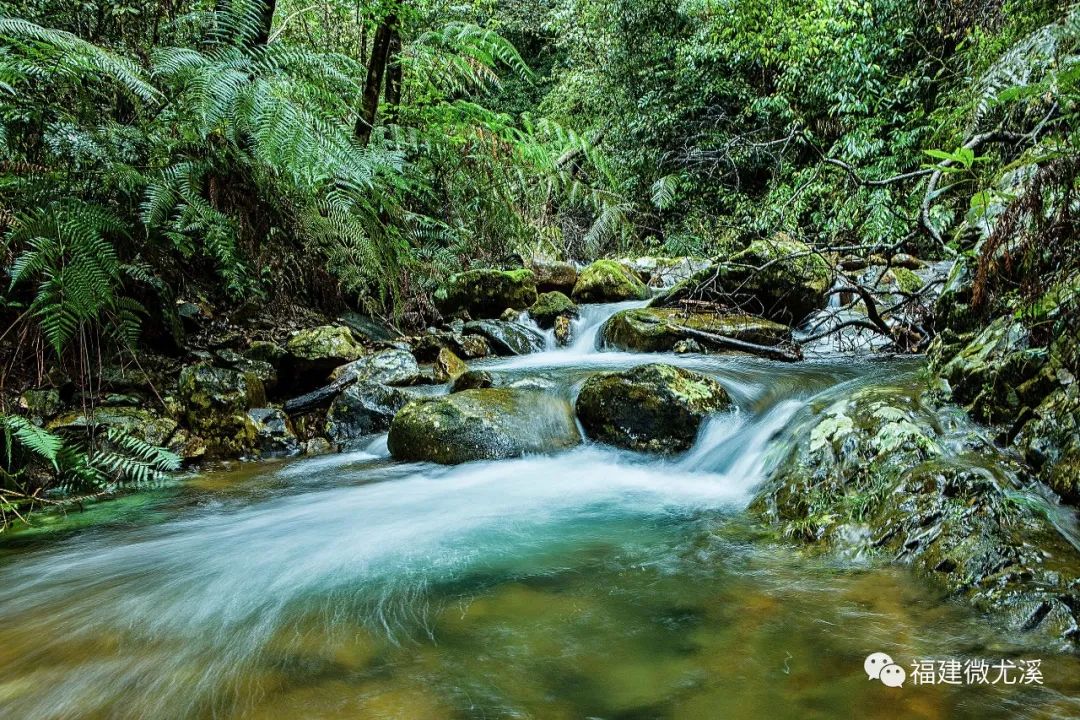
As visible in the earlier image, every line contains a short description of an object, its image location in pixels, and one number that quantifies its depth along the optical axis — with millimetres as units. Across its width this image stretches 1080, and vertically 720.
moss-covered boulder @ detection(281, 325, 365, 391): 5426
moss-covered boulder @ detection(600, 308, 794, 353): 6613
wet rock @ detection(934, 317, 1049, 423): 2637
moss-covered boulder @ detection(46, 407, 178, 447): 3816
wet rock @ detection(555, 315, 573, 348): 8141
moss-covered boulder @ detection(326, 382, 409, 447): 4988
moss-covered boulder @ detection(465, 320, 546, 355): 7711
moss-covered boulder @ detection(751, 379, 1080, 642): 1913
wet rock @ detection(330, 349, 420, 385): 5500
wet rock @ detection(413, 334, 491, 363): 6656
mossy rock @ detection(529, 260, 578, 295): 10180
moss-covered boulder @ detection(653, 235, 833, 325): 7160
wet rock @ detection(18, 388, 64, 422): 3734
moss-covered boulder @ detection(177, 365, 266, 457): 4453
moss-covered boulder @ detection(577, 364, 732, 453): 4254
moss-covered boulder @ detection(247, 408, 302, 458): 4656
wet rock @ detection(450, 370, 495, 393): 5438
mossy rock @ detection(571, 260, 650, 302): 9695
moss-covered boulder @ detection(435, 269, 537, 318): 8609
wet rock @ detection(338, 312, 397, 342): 6586
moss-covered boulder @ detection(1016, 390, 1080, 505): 2225
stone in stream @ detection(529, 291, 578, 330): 8672
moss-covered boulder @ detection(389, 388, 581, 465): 4355
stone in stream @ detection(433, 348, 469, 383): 6030
